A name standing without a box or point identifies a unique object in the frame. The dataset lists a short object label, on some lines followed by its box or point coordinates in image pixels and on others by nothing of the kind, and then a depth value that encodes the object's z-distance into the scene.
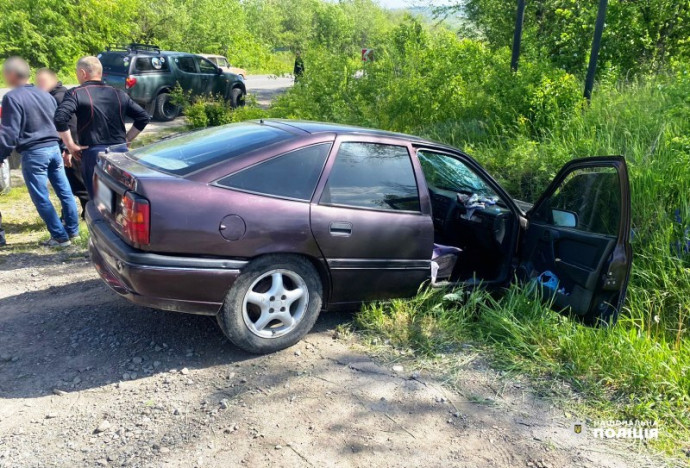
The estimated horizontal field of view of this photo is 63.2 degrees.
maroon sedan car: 3.35
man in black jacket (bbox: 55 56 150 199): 5.50
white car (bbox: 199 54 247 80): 21.35
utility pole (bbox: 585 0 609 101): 7.33
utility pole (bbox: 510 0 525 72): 8.81
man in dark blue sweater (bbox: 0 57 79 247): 5.43
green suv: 13.62
